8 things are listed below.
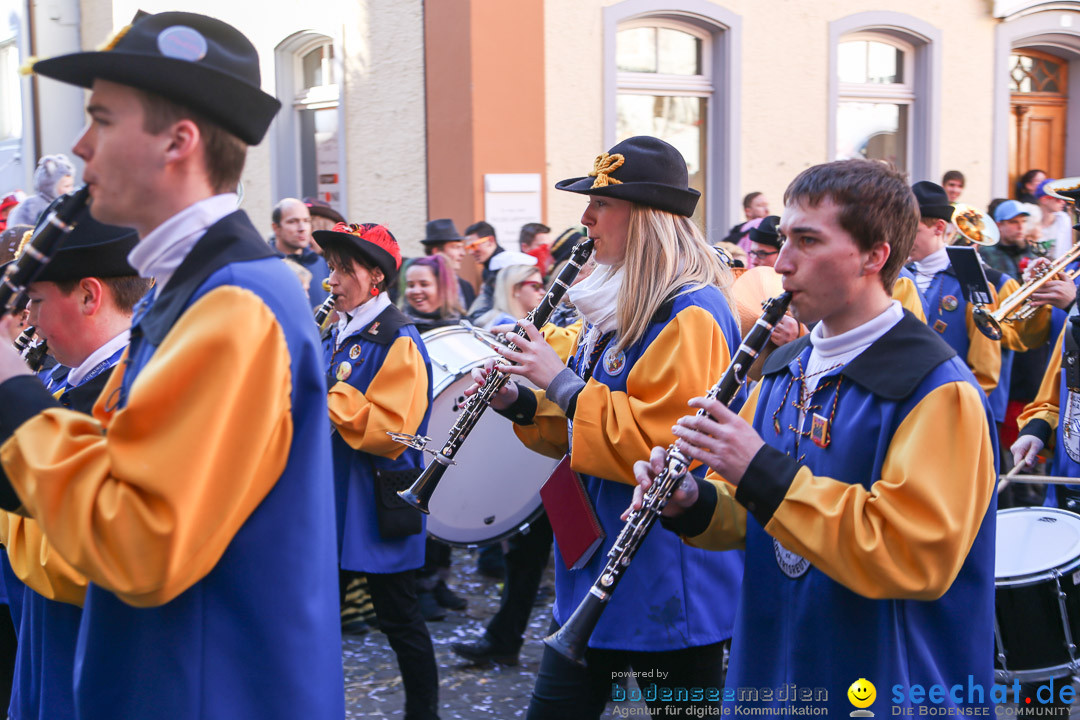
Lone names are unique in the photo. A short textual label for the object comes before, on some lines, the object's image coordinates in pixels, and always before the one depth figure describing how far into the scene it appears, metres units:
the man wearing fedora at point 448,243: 8.49
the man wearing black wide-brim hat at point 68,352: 2.35
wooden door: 12.27
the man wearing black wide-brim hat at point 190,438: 1.68
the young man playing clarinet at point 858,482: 2.17
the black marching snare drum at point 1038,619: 3.21
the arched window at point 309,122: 10.91
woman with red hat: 4.21
